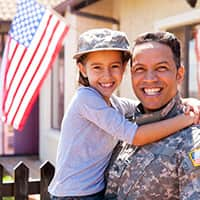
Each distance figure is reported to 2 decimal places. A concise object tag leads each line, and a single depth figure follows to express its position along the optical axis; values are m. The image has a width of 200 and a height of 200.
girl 3.32
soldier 2.58
